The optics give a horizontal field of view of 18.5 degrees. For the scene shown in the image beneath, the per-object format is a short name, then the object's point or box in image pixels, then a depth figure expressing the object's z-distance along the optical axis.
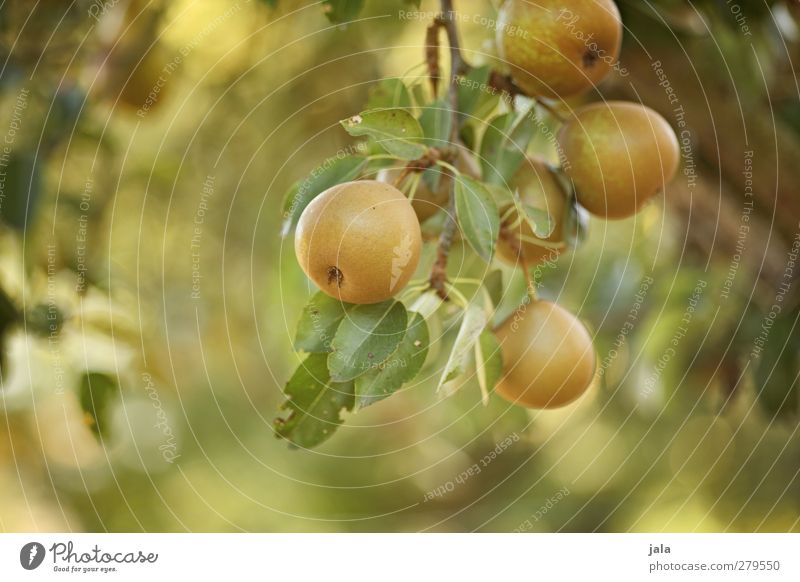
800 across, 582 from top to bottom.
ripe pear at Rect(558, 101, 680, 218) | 0.99
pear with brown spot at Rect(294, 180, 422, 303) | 0.92
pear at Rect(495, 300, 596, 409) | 0.97
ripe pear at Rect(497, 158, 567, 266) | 1.00
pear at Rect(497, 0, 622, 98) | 0.99
